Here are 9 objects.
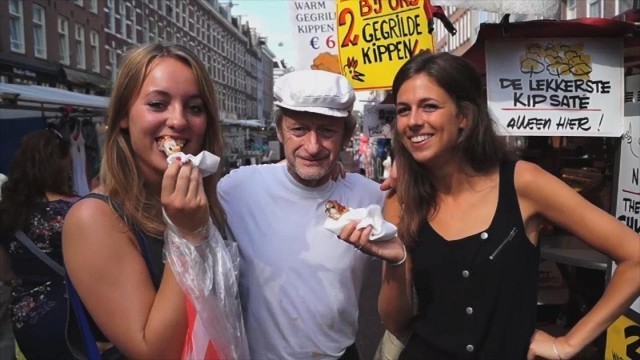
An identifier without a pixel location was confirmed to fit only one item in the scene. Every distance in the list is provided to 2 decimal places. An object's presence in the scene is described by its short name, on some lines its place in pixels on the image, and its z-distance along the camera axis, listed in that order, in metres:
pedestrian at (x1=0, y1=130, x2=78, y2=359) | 2.92
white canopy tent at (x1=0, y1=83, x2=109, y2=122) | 6.88
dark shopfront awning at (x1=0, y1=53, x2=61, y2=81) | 14.28
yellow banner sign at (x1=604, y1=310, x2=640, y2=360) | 2.55
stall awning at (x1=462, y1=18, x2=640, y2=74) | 2.60
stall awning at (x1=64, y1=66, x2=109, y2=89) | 15.72
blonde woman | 1.37
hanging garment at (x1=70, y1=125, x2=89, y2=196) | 7.36
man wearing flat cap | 1.89
